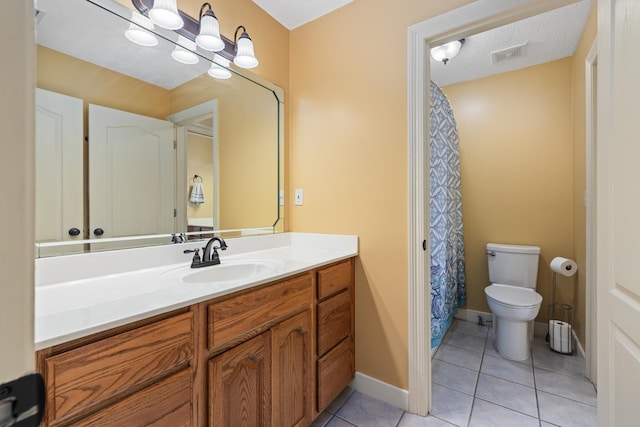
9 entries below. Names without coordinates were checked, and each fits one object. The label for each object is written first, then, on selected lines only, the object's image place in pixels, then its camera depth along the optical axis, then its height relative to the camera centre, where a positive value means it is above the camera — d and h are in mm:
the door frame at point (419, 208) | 1473 +17
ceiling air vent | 2168 +1244
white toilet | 2002 -630
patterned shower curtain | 2037 -7
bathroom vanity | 658 -417
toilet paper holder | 2082 -900
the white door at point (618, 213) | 690 -5
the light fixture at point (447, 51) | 2059 +1184
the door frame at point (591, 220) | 1727 -56
